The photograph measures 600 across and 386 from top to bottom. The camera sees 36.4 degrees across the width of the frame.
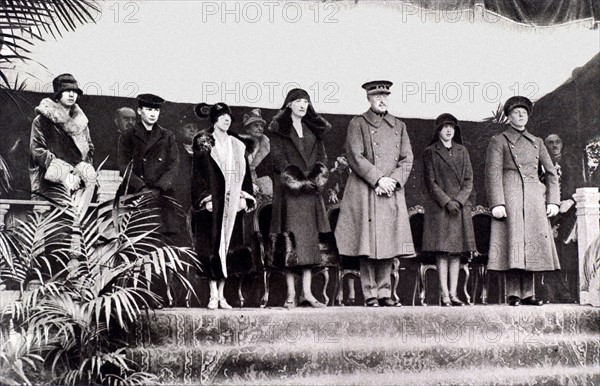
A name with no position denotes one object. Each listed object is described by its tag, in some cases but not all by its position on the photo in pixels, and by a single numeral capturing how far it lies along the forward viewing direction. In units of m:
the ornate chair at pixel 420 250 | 7.94
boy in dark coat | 7.36
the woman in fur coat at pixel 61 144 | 7.21
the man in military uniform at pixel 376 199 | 7.72
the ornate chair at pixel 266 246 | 7.57
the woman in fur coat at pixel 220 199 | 7.41
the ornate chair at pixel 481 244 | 8.06
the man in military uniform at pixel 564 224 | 8.12
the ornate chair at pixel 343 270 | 7.73
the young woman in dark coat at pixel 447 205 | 7.93
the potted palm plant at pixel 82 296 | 6.59
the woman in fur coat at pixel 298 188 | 7.58
